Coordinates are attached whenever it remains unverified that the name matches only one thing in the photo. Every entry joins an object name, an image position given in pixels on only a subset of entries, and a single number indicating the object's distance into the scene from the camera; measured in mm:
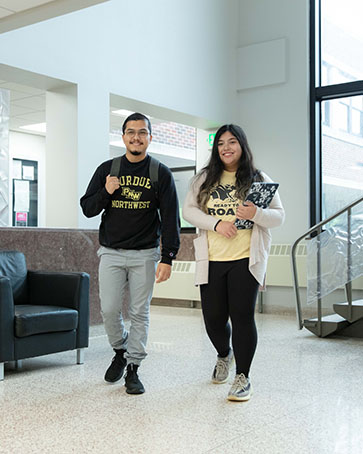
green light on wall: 8486
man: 3633
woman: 3408
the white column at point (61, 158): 6078
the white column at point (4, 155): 7742
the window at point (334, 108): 7926
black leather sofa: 3975
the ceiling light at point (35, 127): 11798
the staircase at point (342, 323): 5905
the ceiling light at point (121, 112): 9744
